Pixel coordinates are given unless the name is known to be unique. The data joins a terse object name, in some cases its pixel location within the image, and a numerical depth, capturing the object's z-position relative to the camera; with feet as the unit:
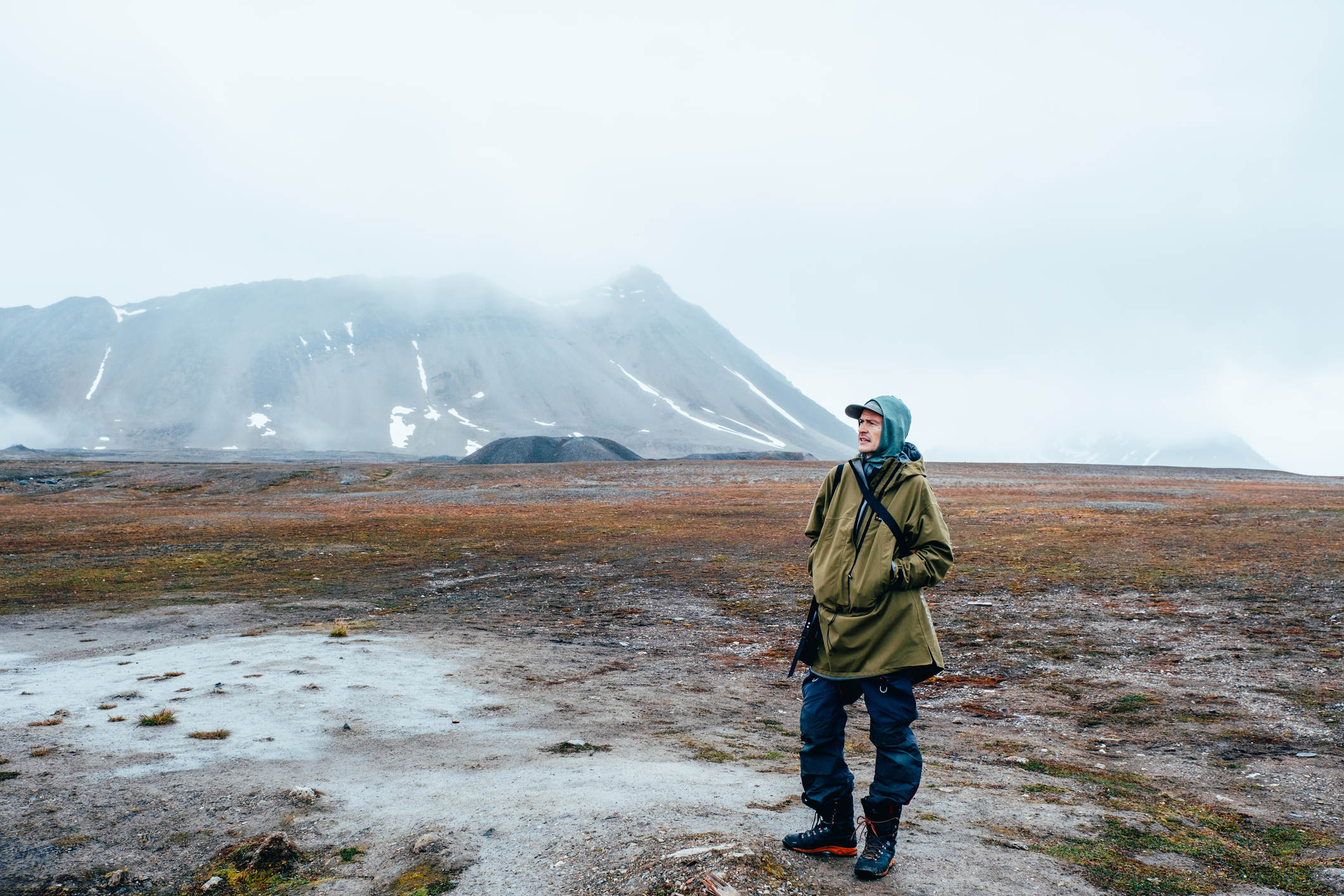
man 15.20
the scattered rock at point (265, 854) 15.93
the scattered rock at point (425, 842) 16.11
